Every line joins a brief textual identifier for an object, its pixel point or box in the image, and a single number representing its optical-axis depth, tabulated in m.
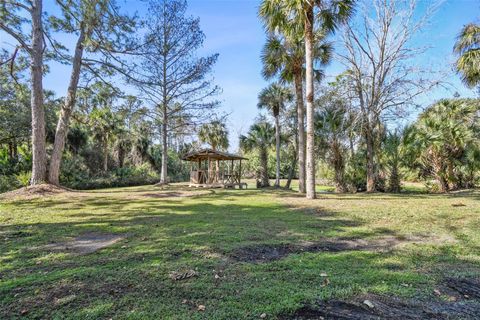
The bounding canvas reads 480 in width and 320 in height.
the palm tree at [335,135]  15.45
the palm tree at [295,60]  14.09
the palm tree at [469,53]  12.08
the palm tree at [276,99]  21.81
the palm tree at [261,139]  25.02
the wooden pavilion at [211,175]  18.95
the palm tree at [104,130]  25.63
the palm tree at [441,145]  13.80
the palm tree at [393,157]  14.90
